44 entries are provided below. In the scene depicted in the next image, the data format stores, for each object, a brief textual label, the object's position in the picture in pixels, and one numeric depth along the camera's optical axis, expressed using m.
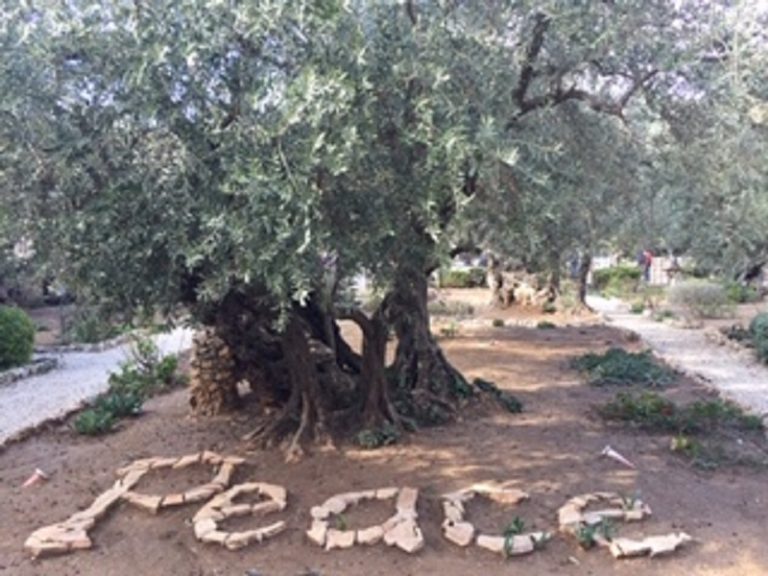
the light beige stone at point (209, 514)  4.63
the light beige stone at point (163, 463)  5.62
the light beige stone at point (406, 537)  4.25
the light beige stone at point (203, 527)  4.44
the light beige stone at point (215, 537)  4.36
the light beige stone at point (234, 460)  5.56
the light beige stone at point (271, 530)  4.45
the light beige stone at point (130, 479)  5.25
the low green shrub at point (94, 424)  7.00
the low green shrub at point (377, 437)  5.93
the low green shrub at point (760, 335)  10.86
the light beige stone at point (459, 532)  4.36
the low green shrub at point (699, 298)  15.56
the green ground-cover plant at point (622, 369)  9.02
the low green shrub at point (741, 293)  18.12
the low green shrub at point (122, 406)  7.51
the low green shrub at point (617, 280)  22.30
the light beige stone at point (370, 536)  4.34
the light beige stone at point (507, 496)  4.93
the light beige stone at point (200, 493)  4.98
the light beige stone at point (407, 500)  4.67
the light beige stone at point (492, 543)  4.26
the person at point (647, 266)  25.54
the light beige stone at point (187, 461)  5.62
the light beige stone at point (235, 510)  4.71
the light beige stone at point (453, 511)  4.62
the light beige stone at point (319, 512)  4.64
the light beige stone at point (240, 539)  4.33
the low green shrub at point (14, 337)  10.82
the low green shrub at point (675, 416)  6.71
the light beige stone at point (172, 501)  4.90
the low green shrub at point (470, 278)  24.27
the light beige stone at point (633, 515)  4.63
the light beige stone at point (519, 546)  4.23
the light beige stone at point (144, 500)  4.87
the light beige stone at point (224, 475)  5.23
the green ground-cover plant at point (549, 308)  16.50
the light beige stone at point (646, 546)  4.21
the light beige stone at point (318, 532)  4.36
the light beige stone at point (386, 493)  4.91
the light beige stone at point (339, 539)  4.31
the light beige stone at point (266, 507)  4.76
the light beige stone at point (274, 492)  4.93
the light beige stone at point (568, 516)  4.49
